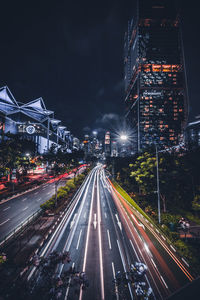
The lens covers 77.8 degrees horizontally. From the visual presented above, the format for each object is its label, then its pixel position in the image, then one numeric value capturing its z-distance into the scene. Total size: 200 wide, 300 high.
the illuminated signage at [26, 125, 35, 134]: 73.38
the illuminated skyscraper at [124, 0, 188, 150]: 126.38
